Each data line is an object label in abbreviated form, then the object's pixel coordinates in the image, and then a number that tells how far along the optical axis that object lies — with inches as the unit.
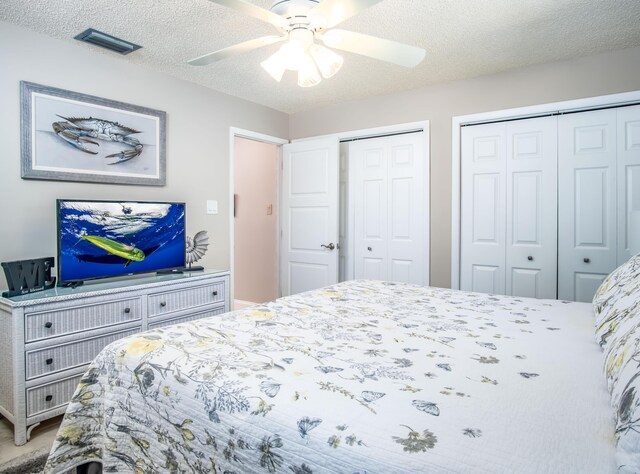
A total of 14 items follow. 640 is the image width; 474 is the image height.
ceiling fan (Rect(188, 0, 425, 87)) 67.1
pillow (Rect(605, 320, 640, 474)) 25.3
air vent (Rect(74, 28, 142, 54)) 99.7
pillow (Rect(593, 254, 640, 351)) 46.1
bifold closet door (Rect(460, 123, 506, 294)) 132.3
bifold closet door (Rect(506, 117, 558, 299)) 123.9
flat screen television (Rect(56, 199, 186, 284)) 98.7
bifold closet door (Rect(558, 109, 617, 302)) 115.3
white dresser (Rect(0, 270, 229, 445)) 81.6
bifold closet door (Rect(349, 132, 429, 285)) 146.8
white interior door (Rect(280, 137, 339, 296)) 161.0
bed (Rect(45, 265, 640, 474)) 30.3
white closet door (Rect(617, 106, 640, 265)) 111.3
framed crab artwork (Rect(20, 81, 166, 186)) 100.6
